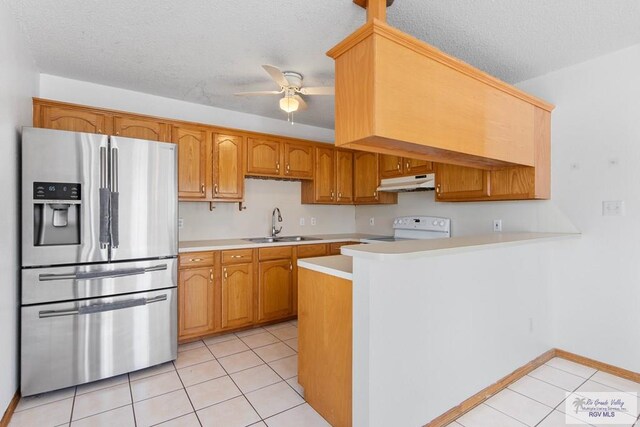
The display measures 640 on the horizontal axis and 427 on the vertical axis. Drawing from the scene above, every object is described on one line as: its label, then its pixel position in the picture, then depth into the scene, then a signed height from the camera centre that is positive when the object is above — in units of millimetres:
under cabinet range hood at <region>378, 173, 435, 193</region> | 3324 +318
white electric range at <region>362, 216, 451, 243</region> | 3497 -190
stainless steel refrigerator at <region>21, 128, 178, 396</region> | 2047 -303
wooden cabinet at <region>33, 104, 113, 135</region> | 2541 +787
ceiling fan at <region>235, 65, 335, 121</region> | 2312 +986
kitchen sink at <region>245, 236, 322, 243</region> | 3740 -327
